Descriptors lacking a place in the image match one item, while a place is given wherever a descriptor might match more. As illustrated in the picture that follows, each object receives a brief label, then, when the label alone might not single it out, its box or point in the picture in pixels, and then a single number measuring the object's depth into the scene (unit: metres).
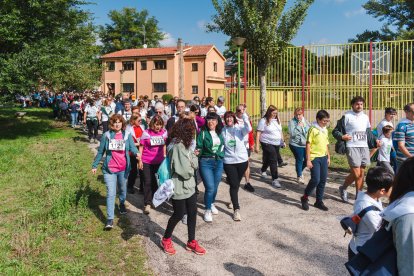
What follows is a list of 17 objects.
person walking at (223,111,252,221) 6.25
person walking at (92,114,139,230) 5.83
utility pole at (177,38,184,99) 26.00
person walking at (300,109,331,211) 6.57
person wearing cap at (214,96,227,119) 11.54
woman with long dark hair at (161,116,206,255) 4.91
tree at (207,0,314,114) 14.60
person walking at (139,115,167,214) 6.71
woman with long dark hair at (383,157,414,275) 1.99
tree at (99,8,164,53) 66.19
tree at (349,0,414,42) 36.51
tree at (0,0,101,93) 14.44
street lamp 13.13
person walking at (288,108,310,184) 8.48
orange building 49.03
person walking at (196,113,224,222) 6.05
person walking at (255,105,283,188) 8.52
